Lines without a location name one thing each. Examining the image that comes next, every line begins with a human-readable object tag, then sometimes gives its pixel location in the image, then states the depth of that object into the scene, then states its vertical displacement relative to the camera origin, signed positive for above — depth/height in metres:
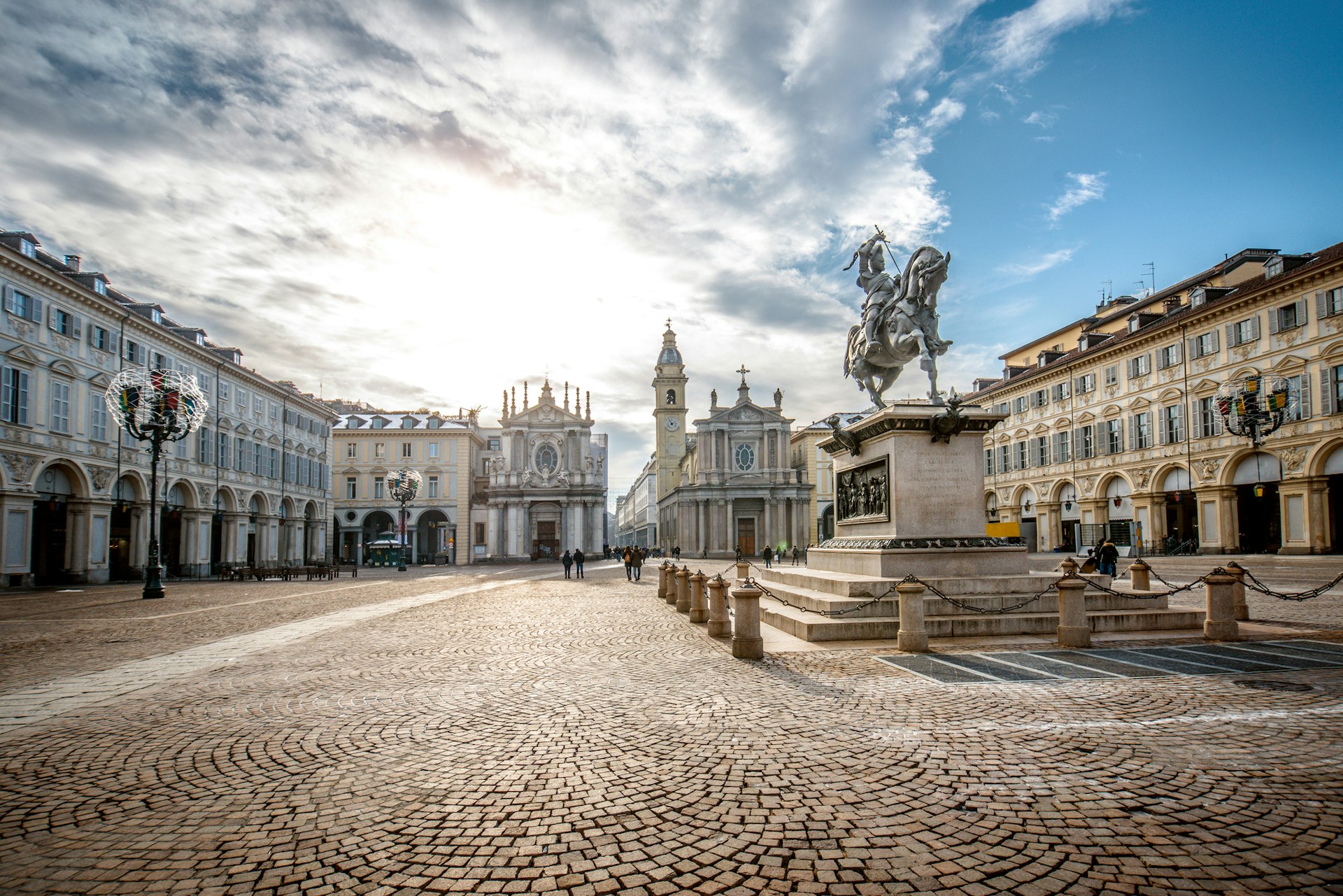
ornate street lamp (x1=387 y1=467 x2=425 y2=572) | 44.91 +1.12
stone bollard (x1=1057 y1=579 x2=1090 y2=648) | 9.66 -1.63
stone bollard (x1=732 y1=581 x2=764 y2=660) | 9.25 -1.65
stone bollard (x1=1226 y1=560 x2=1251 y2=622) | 11.91 -1.82
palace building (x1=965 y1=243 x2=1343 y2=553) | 28.94 +3.67
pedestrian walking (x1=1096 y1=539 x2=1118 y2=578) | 19.59 -1.76
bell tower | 83.50 +10.49
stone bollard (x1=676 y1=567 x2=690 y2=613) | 15.78 -2.03
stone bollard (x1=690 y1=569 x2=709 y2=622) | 13.86 -2.01
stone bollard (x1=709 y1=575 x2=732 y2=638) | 11.43 -1.79
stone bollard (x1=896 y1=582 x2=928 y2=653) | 9.35 -1.66
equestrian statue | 13.16 +3.33
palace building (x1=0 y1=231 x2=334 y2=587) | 26.33 +2.65
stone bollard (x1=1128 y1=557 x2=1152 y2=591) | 14.72 -1.74
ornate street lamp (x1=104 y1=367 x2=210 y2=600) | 22.77 +3.24
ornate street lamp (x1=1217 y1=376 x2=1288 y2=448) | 23.44 +2.77
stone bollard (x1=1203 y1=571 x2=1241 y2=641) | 10.16 -1.69
